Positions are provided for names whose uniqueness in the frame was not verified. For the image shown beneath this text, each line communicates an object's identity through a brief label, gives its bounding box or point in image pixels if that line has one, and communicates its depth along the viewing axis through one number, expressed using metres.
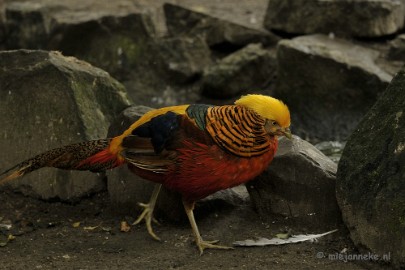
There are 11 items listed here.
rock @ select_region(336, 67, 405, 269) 6.67
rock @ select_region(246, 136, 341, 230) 7.61
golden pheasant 7.12
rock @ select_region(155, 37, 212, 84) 13.87
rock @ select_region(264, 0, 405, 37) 13.18
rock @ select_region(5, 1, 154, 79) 13.84
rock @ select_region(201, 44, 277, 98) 13.23
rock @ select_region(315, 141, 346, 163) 11.26
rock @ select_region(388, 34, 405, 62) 12.97
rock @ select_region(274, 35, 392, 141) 12.10
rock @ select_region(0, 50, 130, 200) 8.81
